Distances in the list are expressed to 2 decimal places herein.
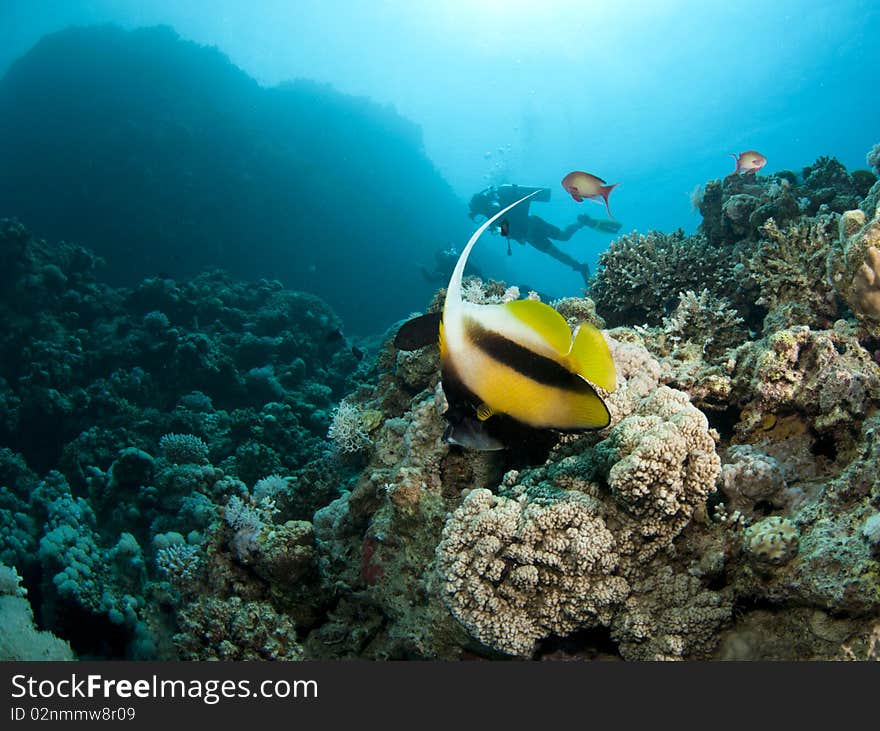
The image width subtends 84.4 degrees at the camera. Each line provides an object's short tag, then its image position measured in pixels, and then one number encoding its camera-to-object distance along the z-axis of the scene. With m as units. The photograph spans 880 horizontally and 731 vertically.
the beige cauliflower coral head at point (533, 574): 2.12
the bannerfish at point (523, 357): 1.11
